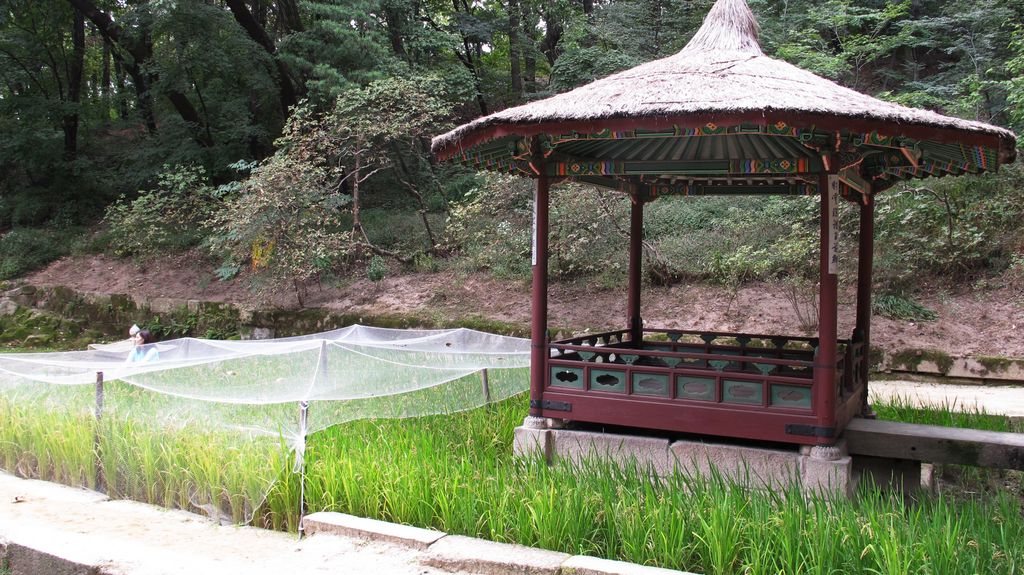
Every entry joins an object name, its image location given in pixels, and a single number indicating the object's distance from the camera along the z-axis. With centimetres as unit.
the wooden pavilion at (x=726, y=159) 478
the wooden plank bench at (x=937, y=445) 505
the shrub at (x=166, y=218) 1509
